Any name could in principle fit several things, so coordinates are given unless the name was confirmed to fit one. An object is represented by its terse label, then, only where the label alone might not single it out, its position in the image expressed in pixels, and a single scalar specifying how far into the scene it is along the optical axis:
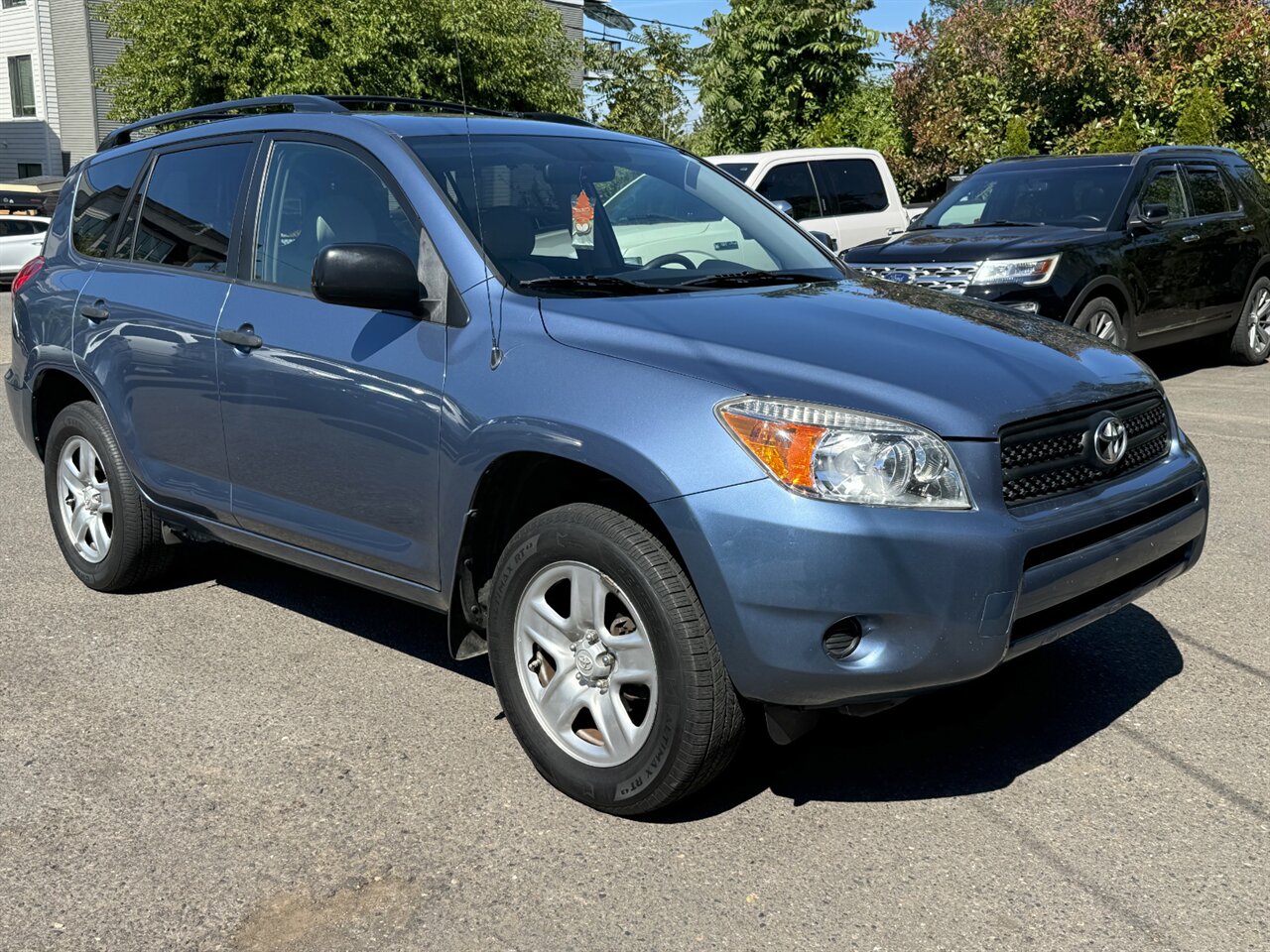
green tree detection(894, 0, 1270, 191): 19.80
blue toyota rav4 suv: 3.11
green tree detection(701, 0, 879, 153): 27.95
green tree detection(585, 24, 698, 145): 45.94
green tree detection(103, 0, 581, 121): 28.66
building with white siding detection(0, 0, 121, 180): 38.50
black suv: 9.06
